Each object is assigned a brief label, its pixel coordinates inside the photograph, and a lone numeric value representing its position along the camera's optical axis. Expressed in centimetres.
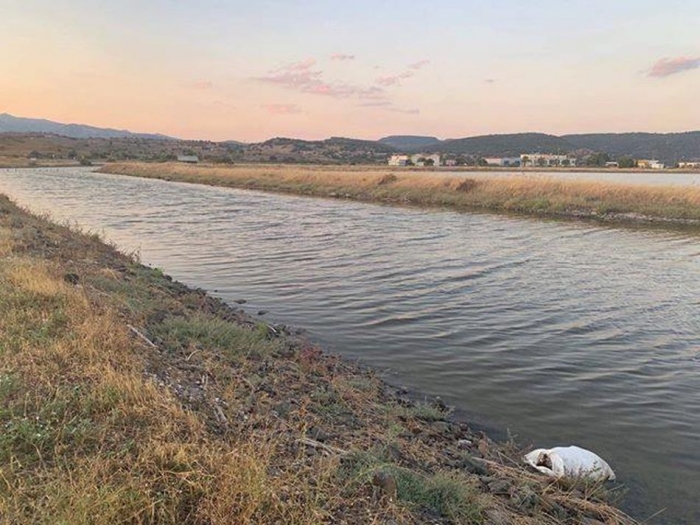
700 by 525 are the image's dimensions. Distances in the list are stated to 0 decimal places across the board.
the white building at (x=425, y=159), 13456
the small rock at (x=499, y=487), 523
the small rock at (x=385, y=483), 430
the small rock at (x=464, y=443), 654
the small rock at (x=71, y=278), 1031
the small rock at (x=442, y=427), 689
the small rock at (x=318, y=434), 542
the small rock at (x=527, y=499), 503
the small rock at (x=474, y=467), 574
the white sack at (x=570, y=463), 590
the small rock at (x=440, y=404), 788
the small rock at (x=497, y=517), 447
